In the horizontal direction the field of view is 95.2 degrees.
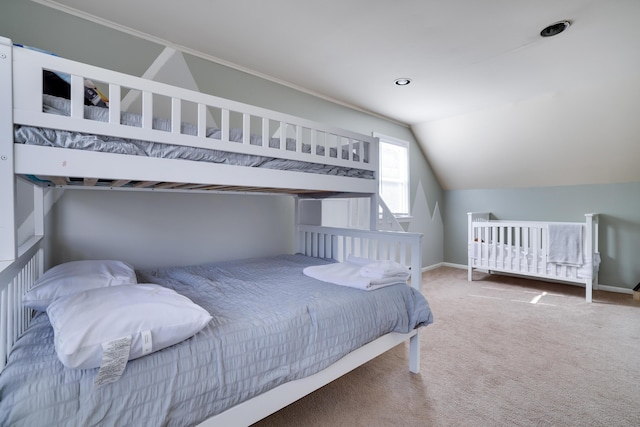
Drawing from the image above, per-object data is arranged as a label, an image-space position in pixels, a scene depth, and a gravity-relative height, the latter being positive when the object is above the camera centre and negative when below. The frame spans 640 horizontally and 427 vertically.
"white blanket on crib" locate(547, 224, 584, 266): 3.18 -0.31
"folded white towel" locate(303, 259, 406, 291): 1.58 -0.36
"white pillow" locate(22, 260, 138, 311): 1.15 -0.31
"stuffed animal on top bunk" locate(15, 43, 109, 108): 1.19 +0.53
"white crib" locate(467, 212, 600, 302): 3.17 -0.45
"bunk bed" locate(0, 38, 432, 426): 0.80 -0.40
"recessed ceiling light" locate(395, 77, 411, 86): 2.84 +1.32
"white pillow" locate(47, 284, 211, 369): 0.76 -0.32
